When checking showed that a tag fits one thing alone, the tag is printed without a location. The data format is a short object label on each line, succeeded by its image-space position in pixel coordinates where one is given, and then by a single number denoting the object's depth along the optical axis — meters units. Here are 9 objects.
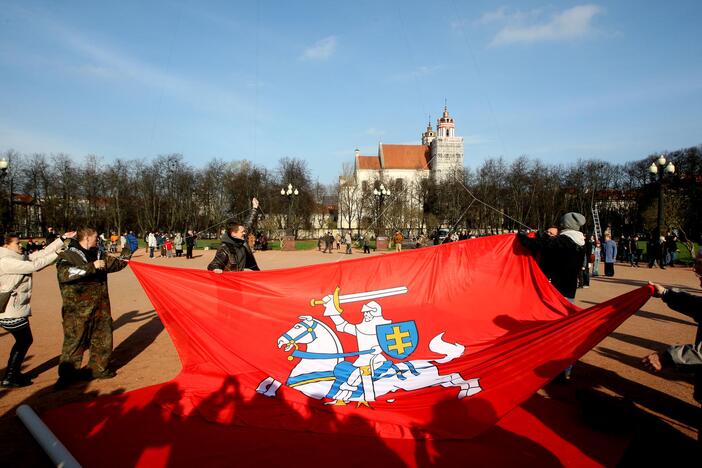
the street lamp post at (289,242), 36.50
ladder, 33.06
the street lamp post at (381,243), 37.66
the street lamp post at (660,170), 18.50
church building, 55.98
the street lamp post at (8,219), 42.12
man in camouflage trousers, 5.32
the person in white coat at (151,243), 27.86
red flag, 4.02
